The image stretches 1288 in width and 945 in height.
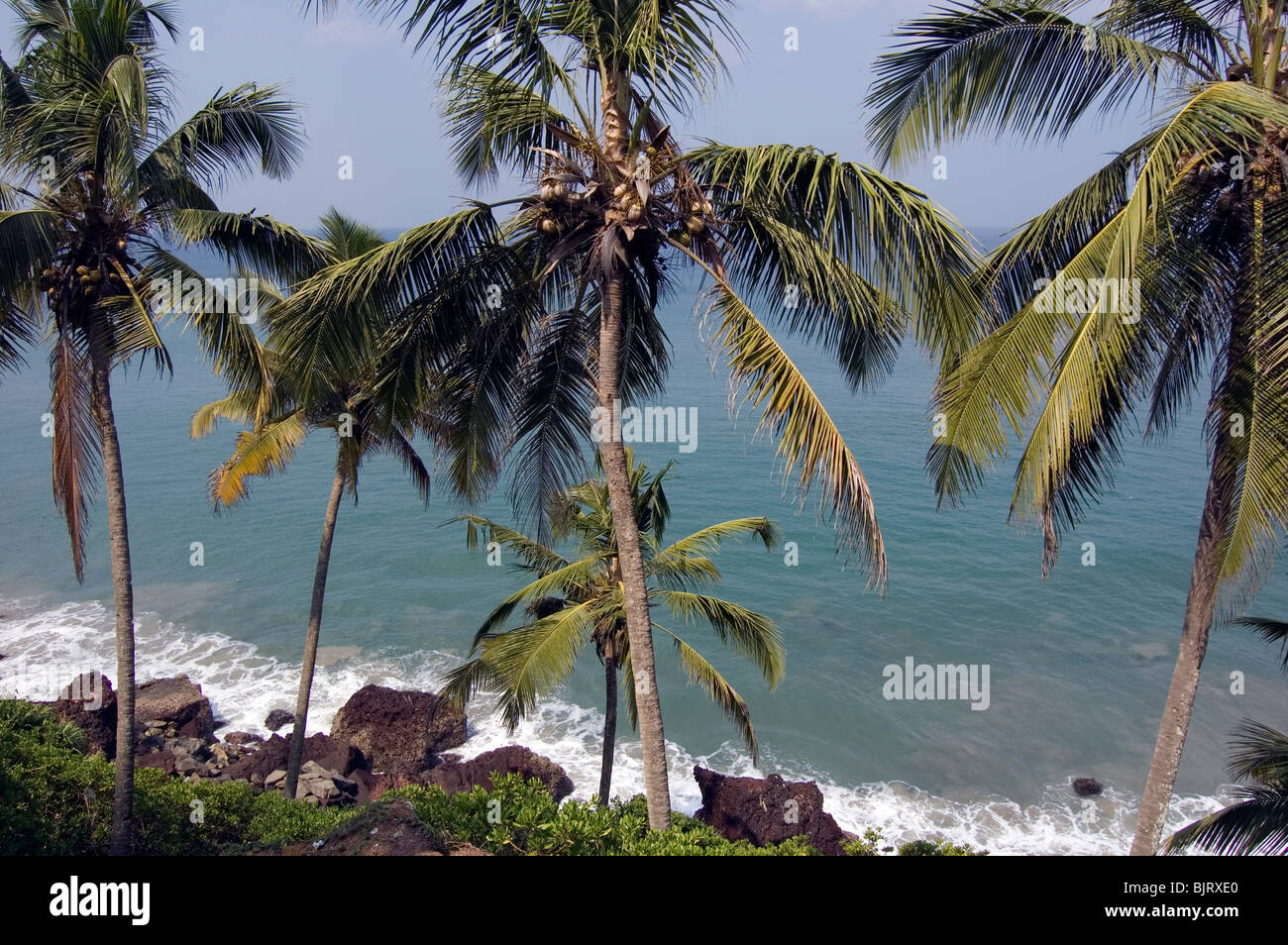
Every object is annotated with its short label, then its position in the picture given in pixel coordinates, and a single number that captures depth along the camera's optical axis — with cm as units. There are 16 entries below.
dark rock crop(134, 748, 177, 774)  2123
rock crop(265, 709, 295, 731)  2527
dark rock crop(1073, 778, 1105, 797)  2330
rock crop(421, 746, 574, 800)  2139
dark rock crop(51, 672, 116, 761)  2175
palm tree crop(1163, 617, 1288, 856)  905
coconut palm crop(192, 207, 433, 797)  1337
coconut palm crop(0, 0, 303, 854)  1040
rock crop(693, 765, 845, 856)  1930
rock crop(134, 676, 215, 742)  2425
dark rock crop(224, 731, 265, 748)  2386
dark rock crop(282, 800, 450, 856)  859
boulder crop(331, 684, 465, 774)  2362
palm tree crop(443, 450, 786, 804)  1255
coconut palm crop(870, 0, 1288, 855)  657
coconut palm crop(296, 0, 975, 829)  768
